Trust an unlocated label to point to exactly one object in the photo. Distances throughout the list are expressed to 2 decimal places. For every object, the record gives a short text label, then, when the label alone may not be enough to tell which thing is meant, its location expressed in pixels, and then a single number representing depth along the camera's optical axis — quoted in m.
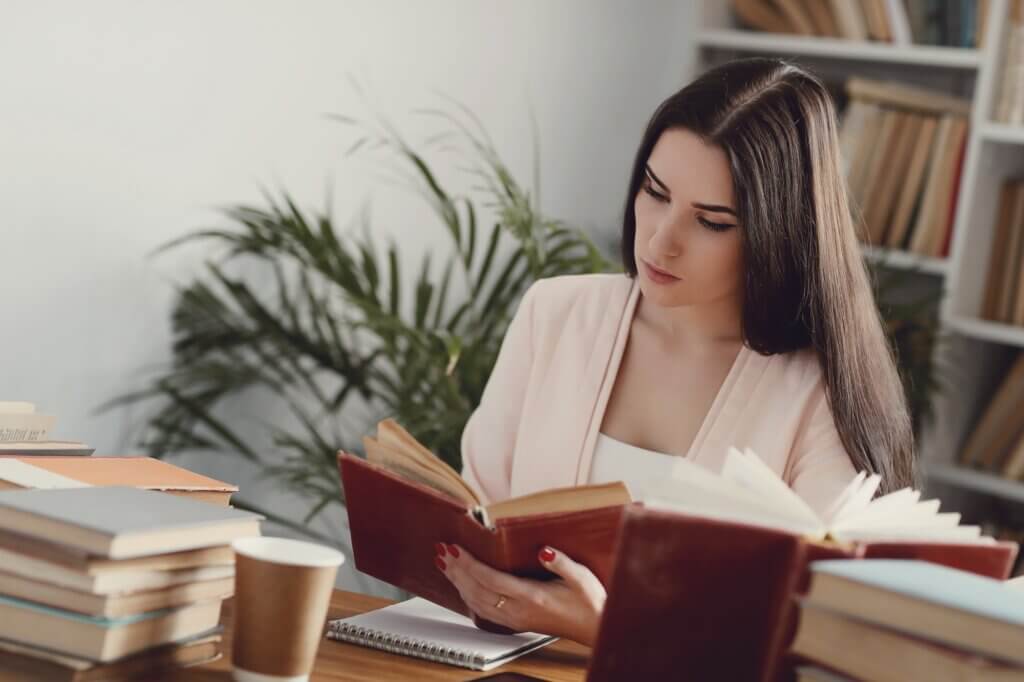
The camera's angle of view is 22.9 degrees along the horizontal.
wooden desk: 2.01
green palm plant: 3.00
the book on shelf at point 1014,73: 3.94
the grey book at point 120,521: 1.89
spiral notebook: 2.11
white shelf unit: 4.00
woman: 2.46
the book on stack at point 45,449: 2.13
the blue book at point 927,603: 1.79
